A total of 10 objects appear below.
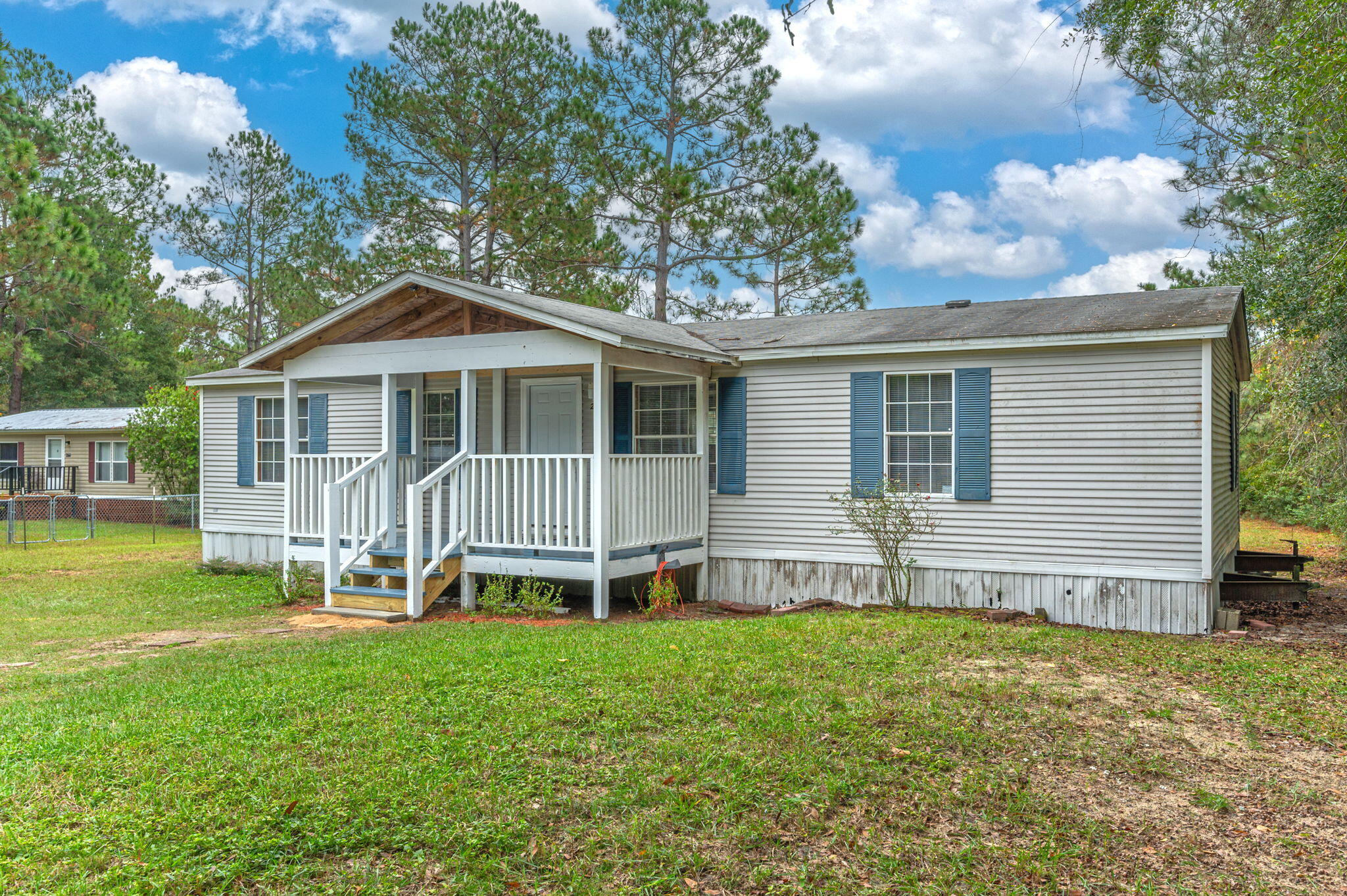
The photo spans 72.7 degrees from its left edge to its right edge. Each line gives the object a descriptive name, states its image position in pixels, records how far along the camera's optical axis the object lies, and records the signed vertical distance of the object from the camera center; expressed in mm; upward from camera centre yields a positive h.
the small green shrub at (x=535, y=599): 9531 -1631
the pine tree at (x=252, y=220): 27672 +6970
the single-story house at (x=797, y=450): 8828 -60
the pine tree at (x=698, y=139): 20812 +7076
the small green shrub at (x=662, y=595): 9891 -1636
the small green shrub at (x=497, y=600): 9672 -1653
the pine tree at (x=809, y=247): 20766 +4670
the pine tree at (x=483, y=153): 20609 +6774
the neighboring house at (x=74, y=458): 26797 -350
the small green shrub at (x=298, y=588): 10883 -1723
